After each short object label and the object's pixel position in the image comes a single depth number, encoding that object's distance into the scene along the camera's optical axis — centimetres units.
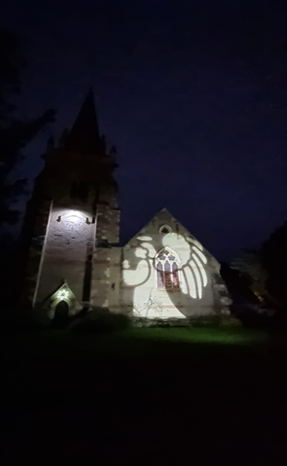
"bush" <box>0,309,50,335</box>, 1415
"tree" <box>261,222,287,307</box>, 2130
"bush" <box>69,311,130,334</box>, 1426
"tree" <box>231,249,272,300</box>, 2238
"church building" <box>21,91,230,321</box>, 1827
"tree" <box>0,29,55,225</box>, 1282
